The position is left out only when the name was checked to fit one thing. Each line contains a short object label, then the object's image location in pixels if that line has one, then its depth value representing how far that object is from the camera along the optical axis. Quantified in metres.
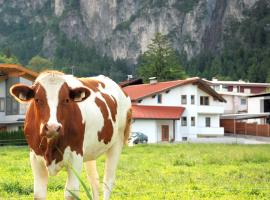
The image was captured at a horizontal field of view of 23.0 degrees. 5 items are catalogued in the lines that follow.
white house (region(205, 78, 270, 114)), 96.82
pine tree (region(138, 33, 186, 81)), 109.00
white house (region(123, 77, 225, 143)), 63.50
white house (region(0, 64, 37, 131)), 55.16
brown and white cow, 7.57
